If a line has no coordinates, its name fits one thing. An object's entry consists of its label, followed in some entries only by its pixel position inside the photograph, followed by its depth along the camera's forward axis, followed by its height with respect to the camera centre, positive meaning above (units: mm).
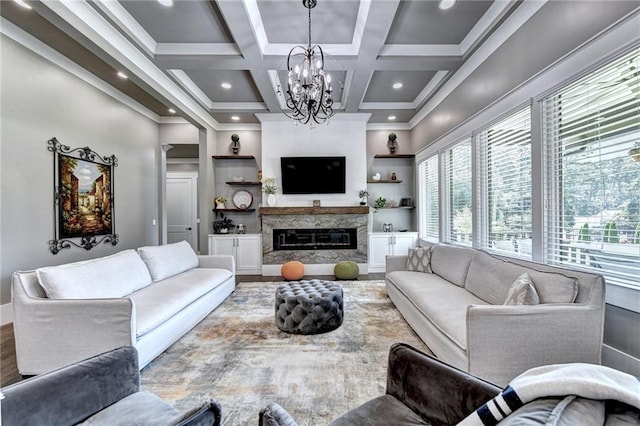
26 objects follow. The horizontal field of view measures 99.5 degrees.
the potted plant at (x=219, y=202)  5918 +250
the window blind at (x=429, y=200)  5098 +209
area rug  1787 -1246
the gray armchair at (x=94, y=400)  959 -724
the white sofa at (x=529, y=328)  1728 -782
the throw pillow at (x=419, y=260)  3697 -686
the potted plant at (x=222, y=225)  5880 -263
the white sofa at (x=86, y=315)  1993 -803
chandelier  2848 +1383
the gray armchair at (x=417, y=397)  965 -732
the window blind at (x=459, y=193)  3922 +271
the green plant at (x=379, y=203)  5988 +182
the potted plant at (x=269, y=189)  5668 +497
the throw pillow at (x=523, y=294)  1858 -594
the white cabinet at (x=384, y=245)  5715 -721
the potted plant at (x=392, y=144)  6160 +1540
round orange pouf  5060 -1095
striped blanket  535 -377
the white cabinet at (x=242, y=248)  5676 -742
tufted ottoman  2760 -1025
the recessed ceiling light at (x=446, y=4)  2674 +2070
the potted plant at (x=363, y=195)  5750 +348
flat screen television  5691 +789
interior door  8039 +150
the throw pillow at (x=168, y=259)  3254 -594
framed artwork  3615 +265
